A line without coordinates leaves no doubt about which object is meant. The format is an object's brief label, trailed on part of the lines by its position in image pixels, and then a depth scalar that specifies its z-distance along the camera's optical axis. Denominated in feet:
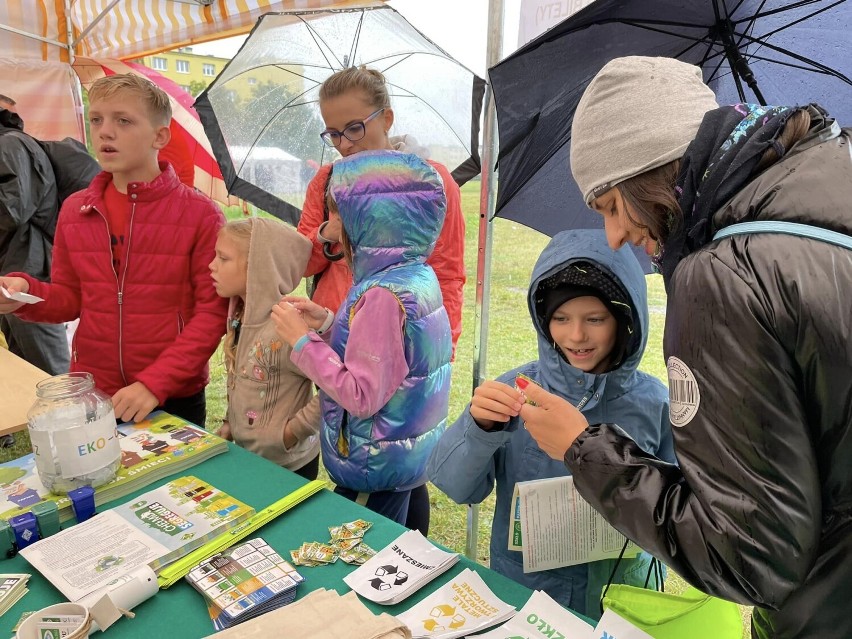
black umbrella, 4.65
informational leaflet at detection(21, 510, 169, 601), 3.54
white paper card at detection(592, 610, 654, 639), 3.03
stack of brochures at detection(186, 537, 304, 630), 3.30
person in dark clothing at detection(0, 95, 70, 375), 10.37
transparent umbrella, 9.37
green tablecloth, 3.31
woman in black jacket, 2.17
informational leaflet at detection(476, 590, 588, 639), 3.23
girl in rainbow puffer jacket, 5.16
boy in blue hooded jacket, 4.41
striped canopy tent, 13.44
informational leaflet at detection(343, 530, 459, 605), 3.49
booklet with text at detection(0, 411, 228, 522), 4.41
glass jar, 4.27
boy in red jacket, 6.29
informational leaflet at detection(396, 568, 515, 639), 3.25
